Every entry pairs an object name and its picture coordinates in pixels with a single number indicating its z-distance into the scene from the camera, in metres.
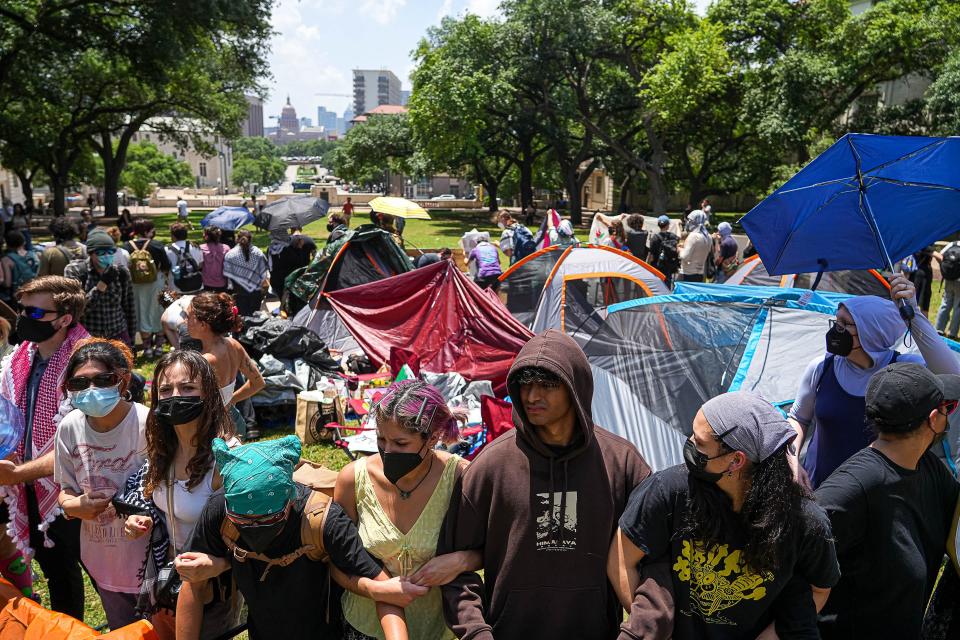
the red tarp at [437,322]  7.00
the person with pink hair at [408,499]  2.28
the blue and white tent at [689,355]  4.48
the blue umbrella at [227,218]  9.84
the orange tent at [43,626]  2.34
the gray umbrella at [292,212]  10.88
